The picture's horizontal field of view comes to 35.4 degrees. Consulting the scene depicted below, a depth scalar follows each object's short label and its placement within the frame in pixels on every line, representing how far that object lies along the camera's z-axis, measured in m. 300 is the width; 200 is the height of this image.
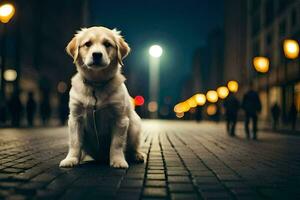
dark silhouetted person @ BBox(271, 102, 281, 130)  27.00
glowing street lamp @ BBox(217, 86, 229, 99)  43.69
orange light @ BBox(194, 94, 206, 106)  67.12
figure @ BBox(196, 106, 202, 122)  42.31
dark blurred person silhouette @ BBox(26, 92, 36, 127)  23.55
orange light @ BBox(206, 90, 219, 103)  57.09
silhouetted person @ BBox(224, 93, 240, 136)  18.03
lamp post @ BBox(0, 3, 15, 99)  18.06
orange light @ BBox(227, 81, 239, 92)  27.73
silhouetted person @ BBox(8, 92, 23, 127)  21.02
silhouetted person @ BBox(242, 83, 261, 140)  15.35
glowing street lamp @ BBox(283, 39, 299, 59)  19.22
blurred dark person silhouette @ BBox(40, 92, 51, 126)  25.48
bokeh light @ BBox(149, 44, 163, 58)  31.45
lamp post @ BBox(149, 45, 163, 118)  31.52
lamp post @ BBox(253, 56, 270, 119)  21.86
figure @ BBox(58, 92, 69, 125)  23.77
